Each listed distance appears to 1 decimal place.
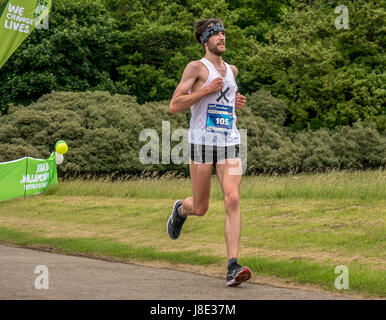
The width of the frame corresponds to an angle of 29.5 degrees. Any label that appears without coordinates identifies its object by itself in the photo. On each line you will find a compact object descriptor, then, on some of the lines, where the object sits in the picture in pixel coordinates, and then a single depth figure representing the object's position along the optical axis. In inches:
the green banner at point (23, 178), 724.0
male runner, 264.8
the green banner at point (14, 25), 689.6
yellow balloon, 890.3
